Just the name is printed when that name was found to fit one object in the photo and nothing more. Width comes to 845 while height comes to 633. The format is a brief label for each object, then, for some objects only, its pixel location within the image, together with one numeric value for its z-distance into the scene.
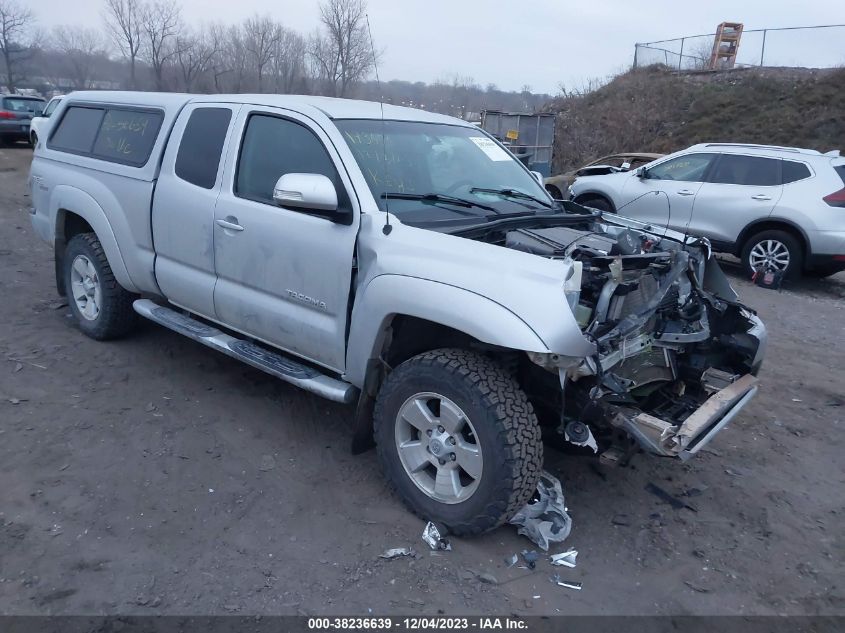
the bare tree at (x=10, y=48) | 46.81
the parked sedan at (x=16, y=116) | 21.16
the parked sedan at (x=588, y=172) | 12.80
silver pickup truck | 3.12
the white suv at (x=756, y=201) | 8.88
